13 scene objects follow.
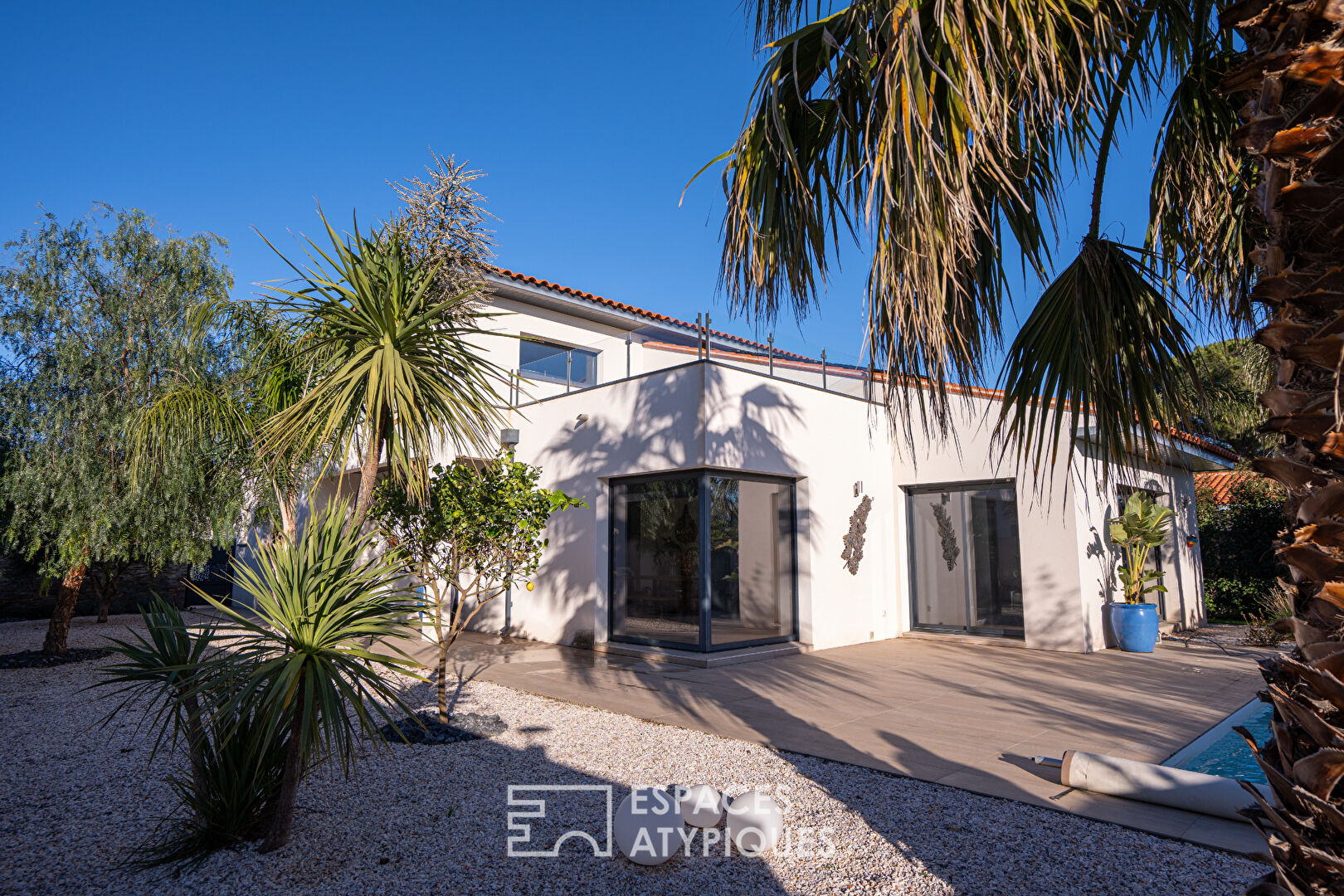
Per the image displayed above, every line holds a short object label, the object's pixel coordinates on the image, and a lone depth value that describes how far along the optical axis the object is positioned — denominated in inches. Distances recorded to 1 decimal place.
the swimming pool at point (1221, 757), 212.2
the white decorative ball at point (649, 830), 140.1
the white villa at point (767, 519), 394.6
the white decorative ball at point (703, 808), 154.1
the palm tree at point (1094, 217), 67.5
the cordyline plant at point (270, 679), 132.7
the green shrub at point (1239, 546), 593.9
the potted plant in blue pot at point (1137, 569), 412.5
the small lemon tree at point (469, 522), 252.2
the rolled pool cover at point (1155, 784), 156.3
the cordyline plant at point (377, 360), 188.1
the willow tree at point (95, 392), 373.1
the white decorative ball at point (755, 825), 148.1
